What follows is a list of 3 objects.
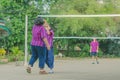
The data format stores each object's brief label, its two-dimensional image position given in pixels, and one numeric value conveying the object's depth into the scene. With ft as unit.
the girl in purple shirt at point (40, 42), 44.86
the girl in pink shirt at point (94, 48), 90.53
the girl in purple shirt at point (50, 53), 47.27
